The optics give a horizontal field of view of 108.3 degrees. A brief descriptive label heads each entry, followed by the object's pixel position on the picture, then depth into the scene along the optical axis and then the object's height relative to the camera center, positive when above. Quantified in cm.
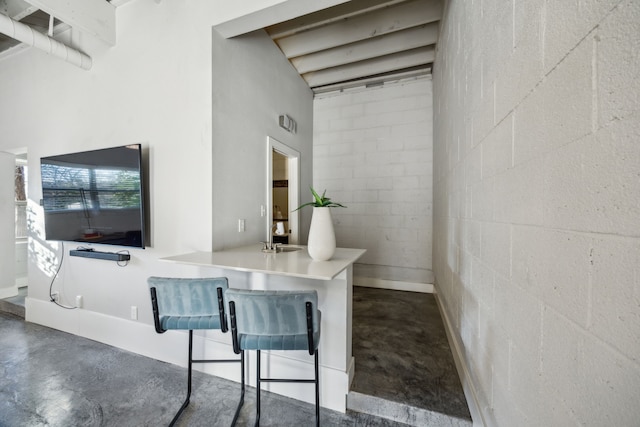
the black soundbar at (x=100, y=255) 222 -49
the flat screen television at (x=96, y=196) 210 +10
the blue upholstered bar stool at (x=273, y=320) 118 -59
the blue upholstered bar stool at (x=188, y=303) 143 -61
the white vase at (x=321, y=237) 150 -21
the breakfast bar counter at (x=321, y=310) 149 -73
